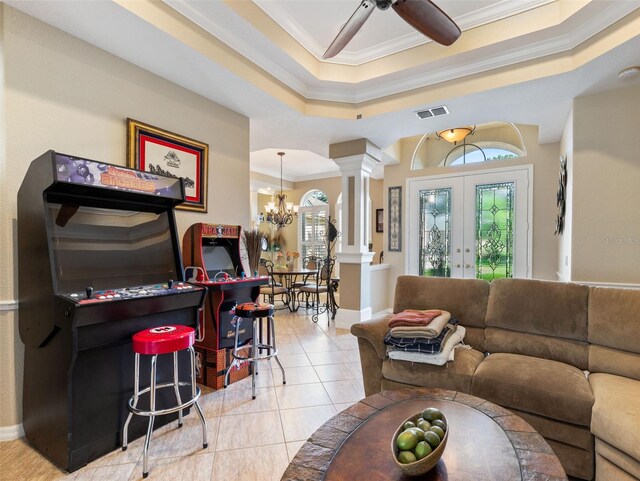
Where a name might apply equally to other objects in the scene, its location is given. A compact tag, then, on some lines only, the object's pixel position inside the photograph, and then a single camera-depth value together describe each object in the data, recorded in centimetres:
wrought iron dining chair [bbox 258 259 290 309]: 602
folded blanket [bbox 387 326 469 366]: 214
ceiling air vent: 358
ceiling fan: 198
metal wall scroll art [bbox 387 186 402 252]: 588
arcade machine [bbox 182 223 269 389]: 284
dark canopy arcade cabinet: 183
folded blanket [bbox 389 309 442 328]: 226
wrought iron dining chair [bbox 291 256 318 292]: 641
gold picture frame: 275
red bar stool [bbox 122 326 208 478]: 191
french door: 486
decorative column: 492
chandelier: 770
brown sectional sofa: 162
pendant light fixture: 482
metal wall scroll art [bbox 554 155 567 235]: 369
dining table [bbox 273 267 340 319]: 570
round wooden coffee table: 108
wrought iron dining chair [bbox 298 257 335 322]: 572
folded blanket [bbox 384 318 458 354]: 216
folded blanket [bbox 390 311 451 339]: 216
